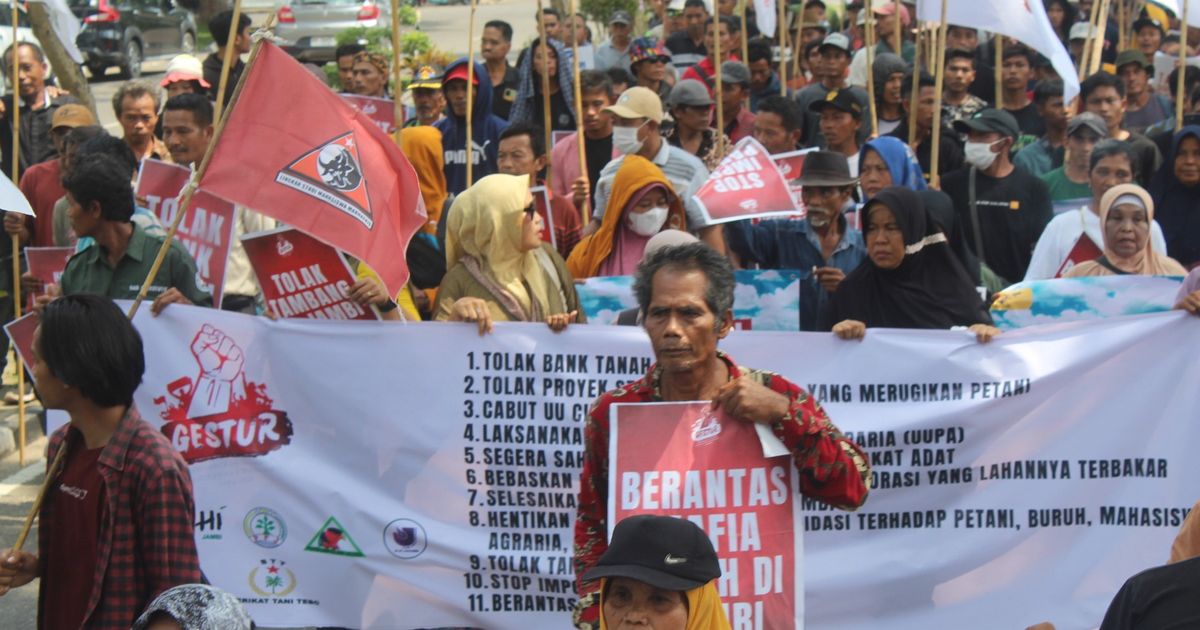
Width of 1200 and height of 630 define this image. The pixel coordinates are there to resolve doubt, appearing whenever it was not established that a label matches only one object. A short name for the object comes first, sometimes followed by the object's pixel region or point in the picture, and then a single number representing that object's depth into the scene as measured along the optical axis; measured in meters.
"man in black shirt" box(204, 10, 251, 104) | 10.64
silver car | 22.19
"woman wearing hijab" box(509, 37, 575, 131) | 10.77
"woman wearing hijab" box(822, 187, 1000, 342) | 5.52
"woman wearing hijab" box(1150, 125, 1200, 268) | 7.25
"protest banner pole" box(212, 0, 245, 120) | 4.65
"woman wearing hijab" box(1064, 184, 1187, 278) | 6.15
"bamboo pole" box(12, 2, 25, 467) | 8.04
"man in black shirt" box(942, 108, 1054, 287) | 7.56
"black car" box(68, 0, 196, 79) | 24.44
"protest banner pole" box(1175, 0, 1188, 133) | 8.97
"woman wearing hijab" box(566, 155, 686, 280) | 6.39
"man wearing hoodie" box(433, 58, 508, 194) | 9.46
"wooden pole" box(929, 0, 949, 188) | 7.35
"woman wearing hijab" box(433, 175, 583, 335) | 5.42
